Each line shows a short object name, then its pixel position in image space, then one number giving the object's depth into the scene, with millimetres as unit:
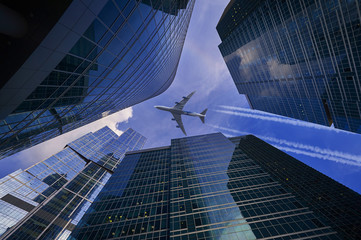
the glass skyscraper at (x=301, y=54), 53094
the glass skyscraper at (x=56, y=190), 49219
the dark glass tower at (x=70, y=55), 7988
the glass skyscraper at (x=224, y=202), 31031
